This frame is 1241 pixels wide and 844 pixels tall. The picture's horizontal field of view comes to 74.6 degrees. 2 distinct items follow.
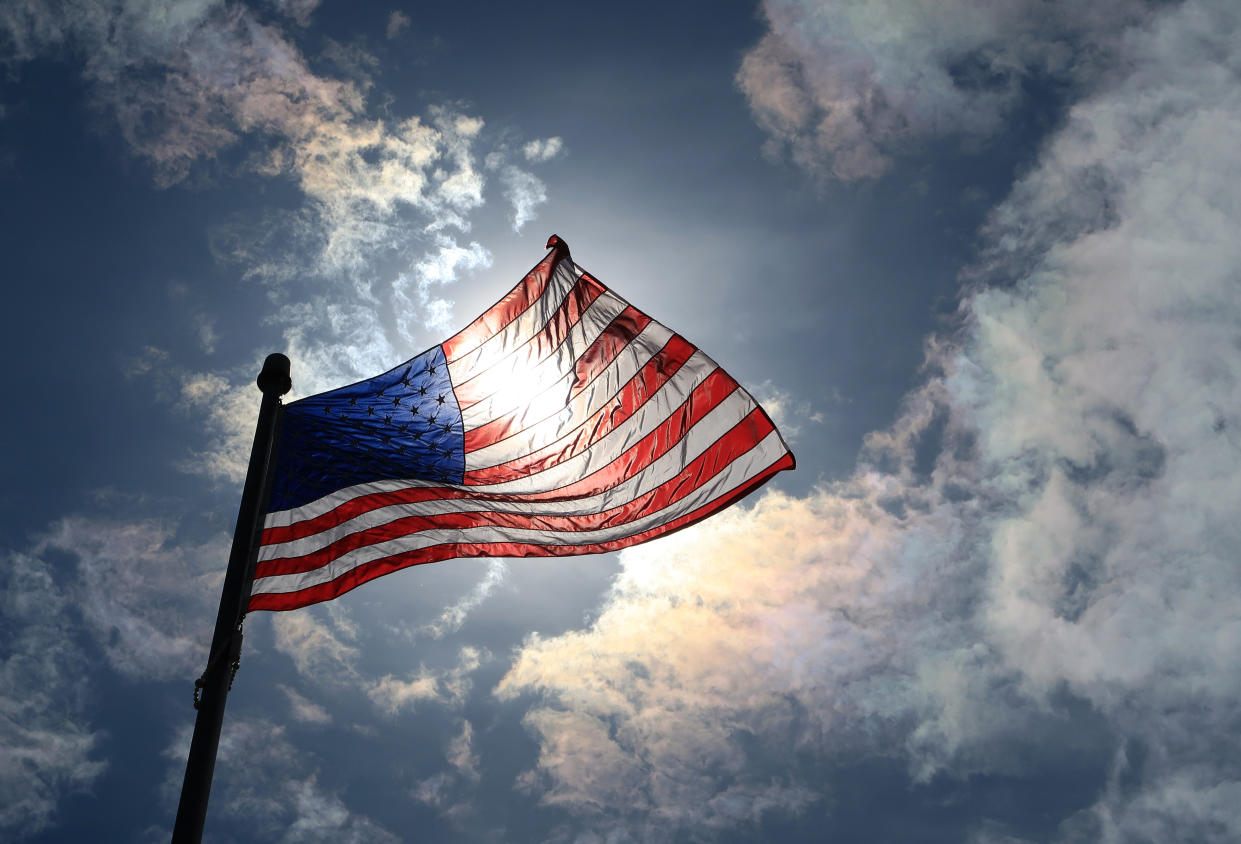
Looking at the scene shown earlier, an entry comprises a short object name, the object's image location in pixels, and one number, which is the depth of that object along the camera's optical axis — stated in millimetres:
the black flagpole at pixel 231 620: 5461
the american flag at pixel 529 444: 9281
